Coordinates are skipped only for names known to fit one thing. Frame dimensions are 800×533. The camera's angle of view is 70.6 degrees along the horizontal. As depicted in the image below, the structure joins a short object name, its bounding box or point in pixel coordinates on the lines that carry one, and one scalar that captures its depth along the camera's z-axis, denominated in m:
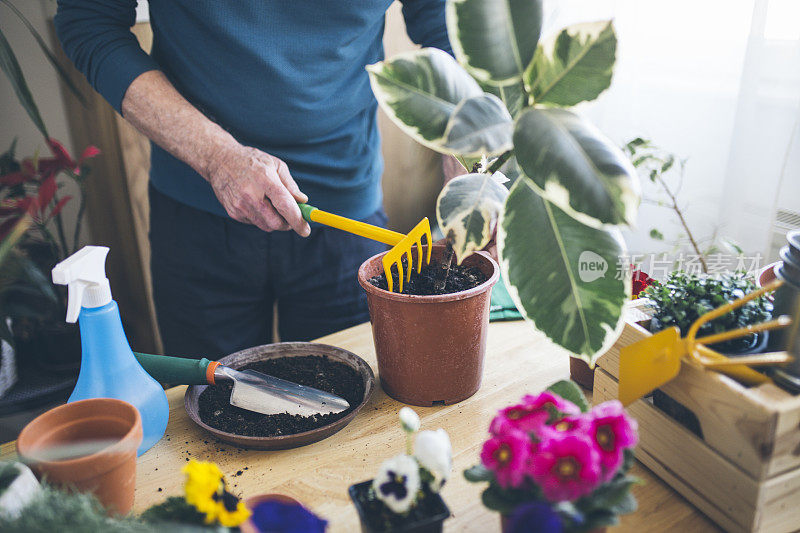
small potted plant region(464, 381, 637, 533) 0.46
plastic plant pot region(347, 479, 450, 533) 0.52
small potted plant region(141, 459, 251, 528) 0.51
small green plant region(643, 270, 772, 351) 0.67
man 1.08
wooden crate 0.56
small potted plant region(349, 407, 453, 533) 0.52
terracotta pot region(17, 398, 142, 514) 0.57
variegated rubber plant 0.56
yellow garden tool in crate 0.59
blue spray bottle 0.68
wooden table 0.66
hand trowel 0.81
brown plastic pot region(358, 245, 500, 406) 0.80
